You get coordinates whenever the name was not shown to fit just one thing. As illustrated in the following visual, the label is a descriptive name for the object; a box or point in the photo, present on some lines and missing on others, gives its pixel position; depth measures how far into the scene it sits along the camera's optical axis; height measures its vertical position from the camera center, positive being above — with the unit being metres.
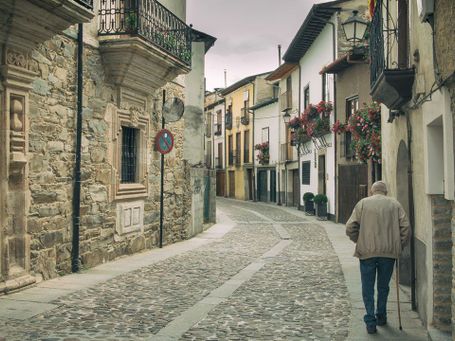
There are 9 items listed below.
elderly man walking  5.25 -0.59
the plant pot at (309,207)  22.47 -1.12
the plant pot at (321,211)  20.30 -1.17
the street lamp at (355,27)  10.95 +3.16
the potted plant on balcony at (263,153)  32.88 +1.69
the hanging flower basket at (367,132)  12.23 +1.14
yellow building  36.22 +3.54
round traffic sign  11.13 +0.84
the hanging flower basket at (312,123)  19.70 +2.33
